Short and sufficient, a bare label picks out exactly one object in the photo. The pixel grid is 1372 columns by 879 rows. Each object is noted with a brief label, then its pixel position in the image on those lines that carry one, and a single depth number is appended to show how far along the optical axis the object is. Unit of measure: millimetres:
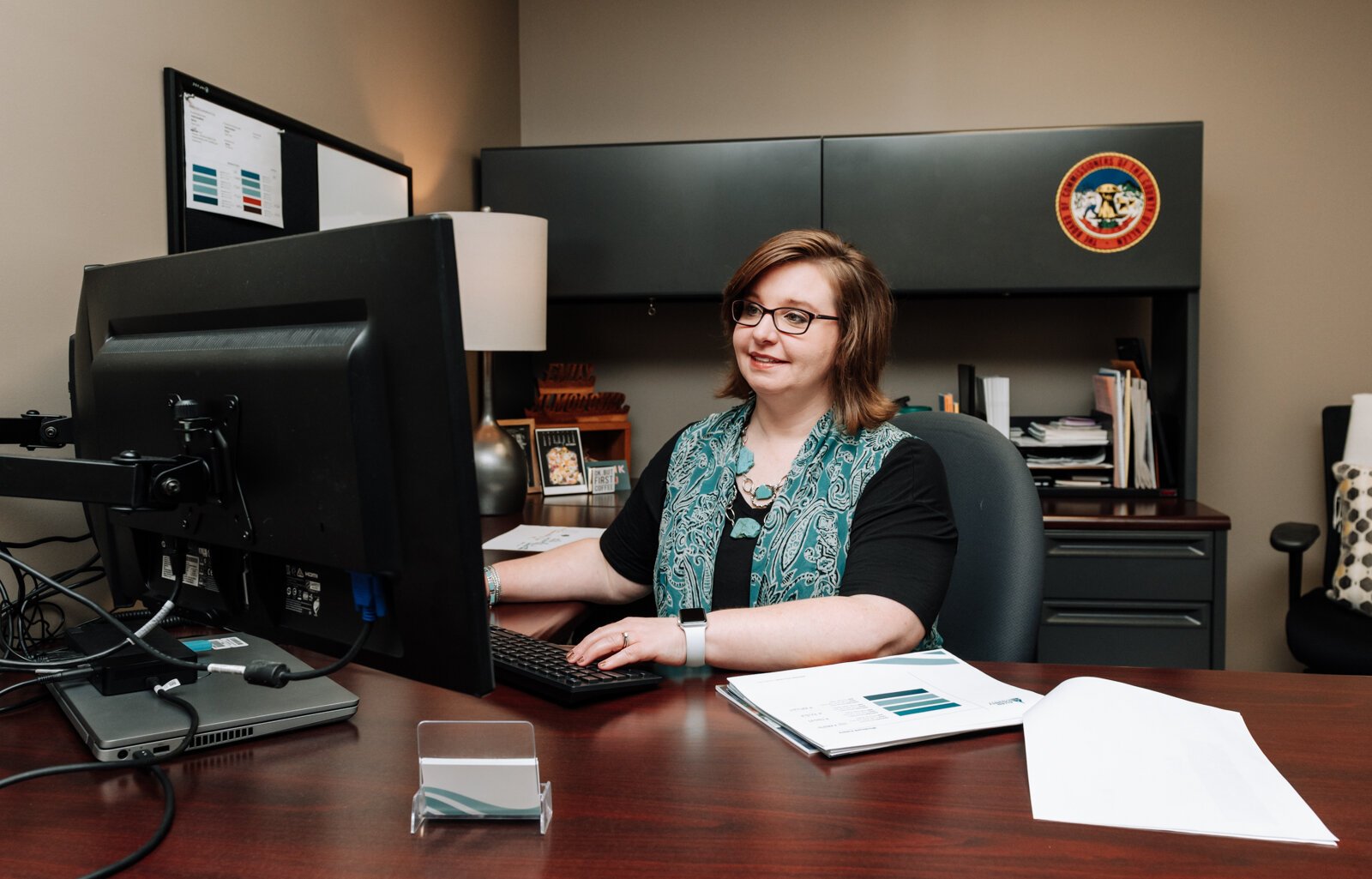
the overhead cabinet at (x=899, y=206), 2748
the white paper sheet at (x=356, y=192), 2166
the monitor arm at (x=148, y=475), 859
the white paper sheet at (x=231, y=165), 1731
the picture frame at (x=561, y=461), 2895
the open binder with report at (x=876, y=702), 951
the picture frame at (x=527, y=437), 2922
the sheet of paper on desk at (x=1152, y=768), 797
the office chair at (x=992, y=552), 1479
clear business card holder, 785
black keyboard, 1054
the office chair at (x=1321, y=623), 2322
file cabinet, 2578
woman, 1466
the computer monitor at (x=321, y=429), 741
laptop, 909
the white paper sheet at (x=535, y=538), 1985
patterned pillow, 2510
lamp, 2428
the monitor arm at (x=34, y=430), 1282
